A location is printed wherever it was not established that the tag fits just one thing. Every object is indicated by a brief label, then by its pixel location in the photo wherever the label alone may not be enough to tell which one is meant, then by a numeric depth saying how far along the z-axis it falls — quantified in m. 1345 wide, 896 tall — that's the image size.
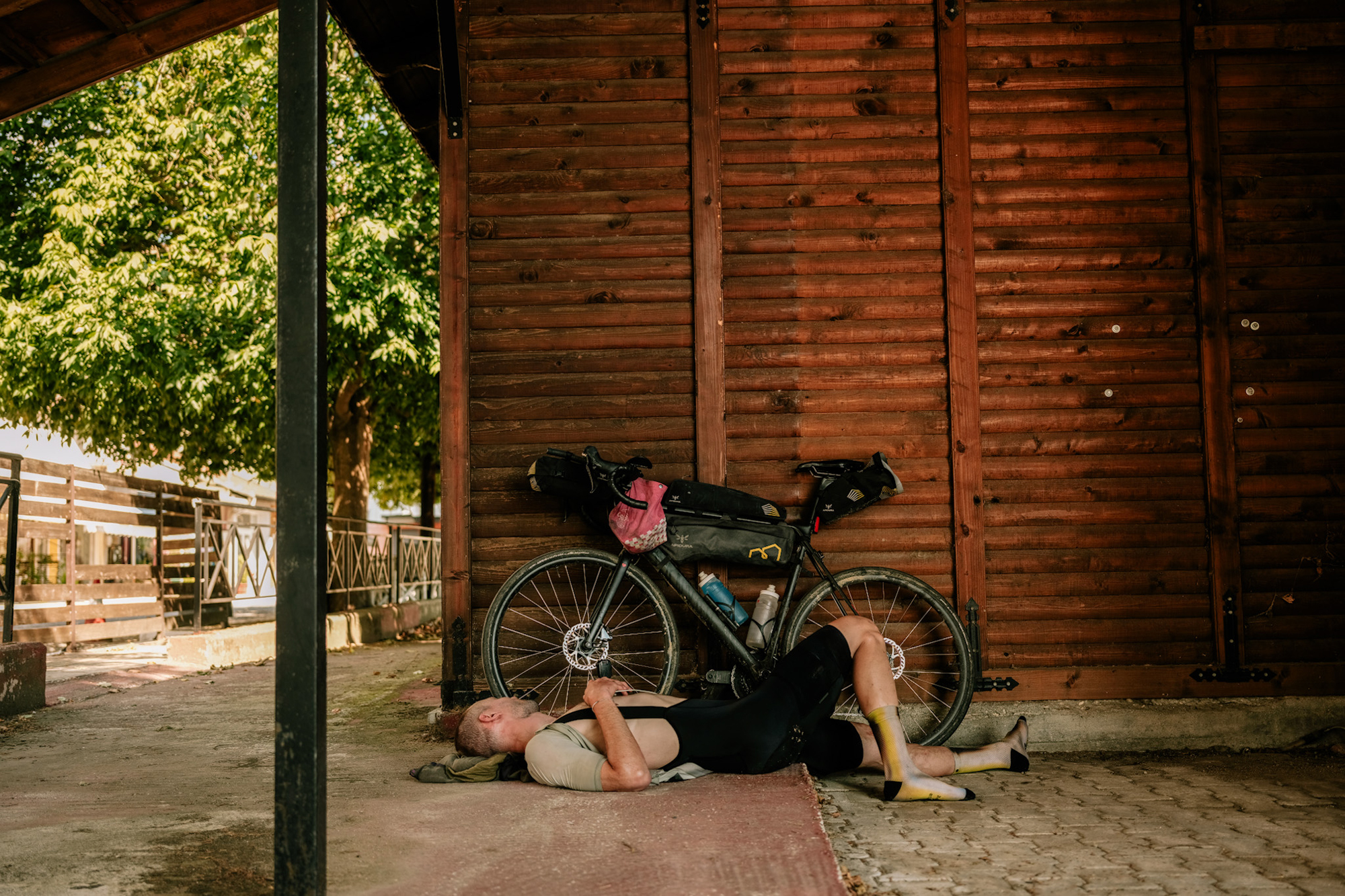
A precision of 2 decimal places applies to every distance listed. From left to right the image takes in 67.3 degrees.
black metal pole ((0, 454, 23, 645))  6.52
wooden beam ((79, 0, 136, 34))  4.83
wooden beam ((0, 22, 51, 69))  4.75
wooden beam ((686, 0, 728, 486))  5.36
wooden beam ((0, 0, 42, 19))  4.45
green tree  13.38
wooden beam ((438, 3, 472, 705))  5.27
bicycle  5.04
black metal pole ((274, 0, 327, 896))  2.44
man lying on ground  3.68
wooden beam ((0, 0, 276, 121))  4.91
